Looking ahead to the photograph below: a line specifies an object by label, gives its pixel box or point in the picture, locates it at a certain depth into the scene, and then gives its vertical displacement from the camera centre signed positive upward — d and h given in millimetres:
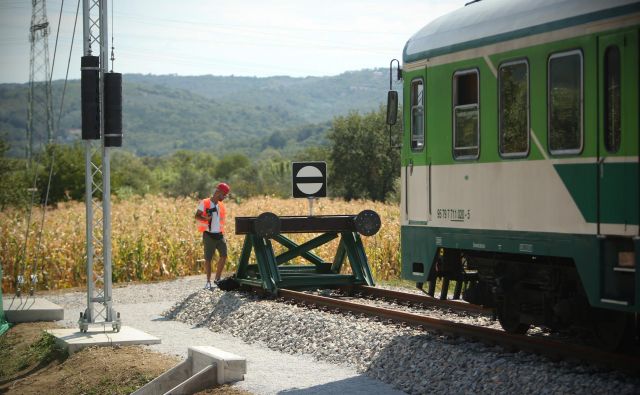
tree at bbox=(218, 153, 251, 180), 131250 +2998
